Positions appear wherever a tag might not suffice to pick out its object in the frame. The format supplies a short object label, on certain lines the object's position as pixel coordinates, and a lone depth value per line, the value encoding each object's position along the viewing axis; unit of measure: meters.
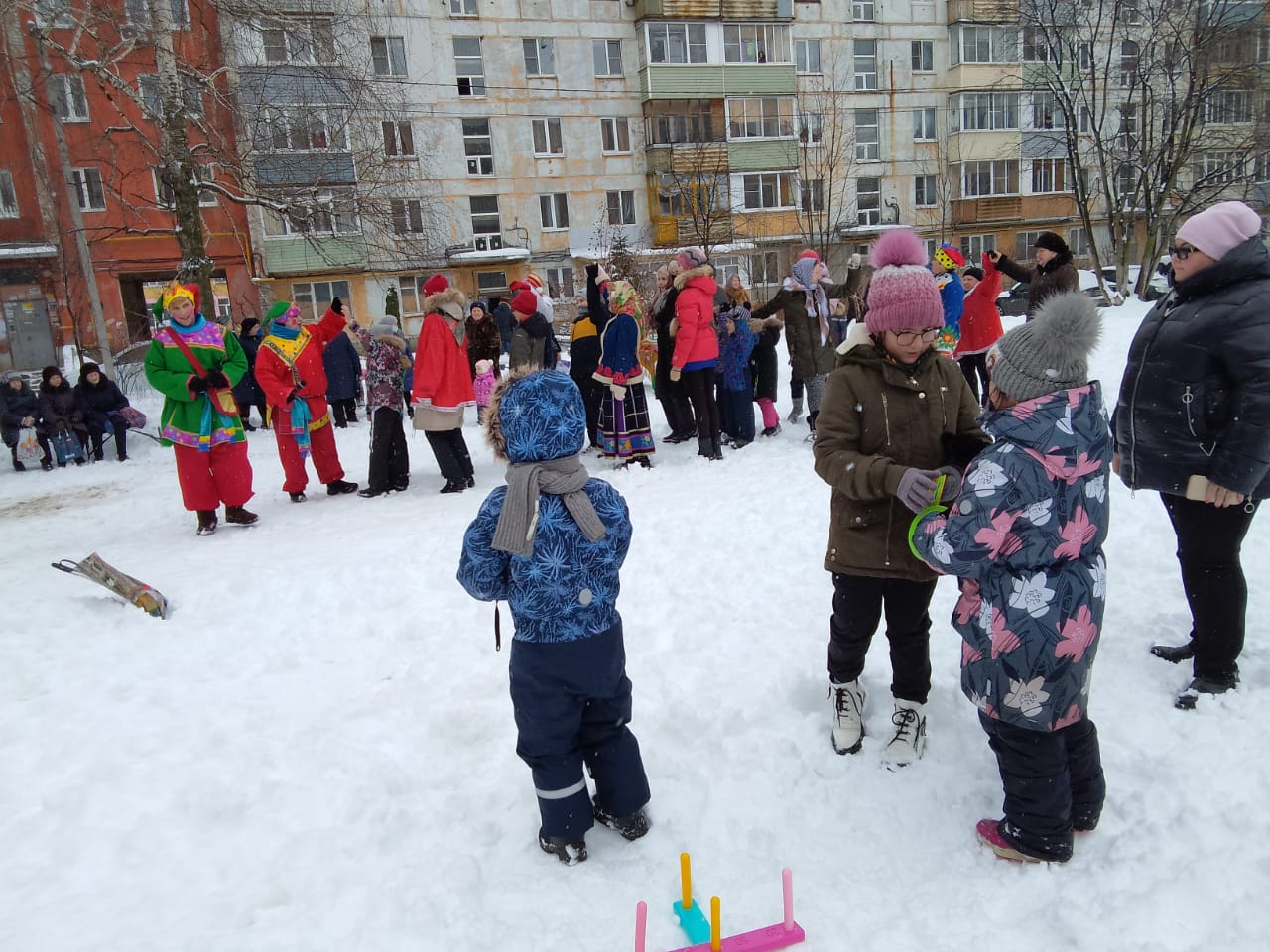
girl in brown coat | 2.87
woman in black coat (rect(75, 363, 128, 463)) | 12.02
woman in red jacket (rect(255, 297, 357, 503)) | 7.91
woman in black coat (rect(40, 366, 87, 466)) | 11.77
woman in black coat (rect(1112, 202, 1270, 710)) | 3.03
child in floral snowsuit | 2.44
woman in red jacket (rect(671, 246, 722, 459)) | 8.14
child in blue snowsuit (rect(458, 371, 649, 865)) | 2.66
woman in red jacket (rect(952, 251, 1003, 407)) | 8.30
